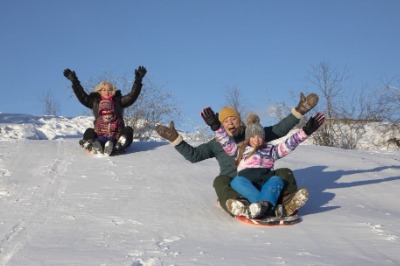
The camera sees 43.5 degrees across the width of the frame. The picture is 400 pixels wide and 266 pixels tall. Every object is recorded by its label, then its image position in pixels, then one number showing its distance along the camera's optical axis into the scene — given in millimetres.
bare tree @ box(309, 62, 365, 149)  13867
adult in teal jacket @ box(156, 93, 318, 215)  4520
